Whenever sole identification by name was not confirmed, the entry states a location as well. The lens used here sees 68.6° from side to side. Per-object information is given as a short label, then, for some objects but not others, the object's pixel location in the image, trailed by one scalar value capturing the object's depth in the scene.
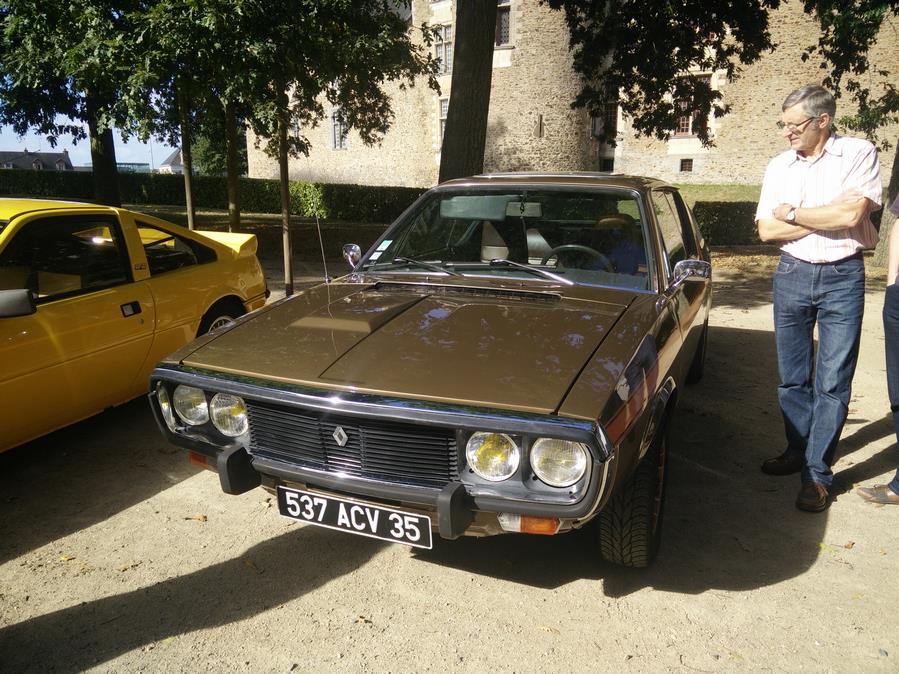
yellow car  3.67
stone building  27.36
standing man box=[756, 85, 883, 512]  3.29
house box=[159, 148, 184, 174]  114.41
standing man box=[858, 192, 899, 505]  3.35
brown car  2.29
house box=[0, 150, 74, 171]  88.46
